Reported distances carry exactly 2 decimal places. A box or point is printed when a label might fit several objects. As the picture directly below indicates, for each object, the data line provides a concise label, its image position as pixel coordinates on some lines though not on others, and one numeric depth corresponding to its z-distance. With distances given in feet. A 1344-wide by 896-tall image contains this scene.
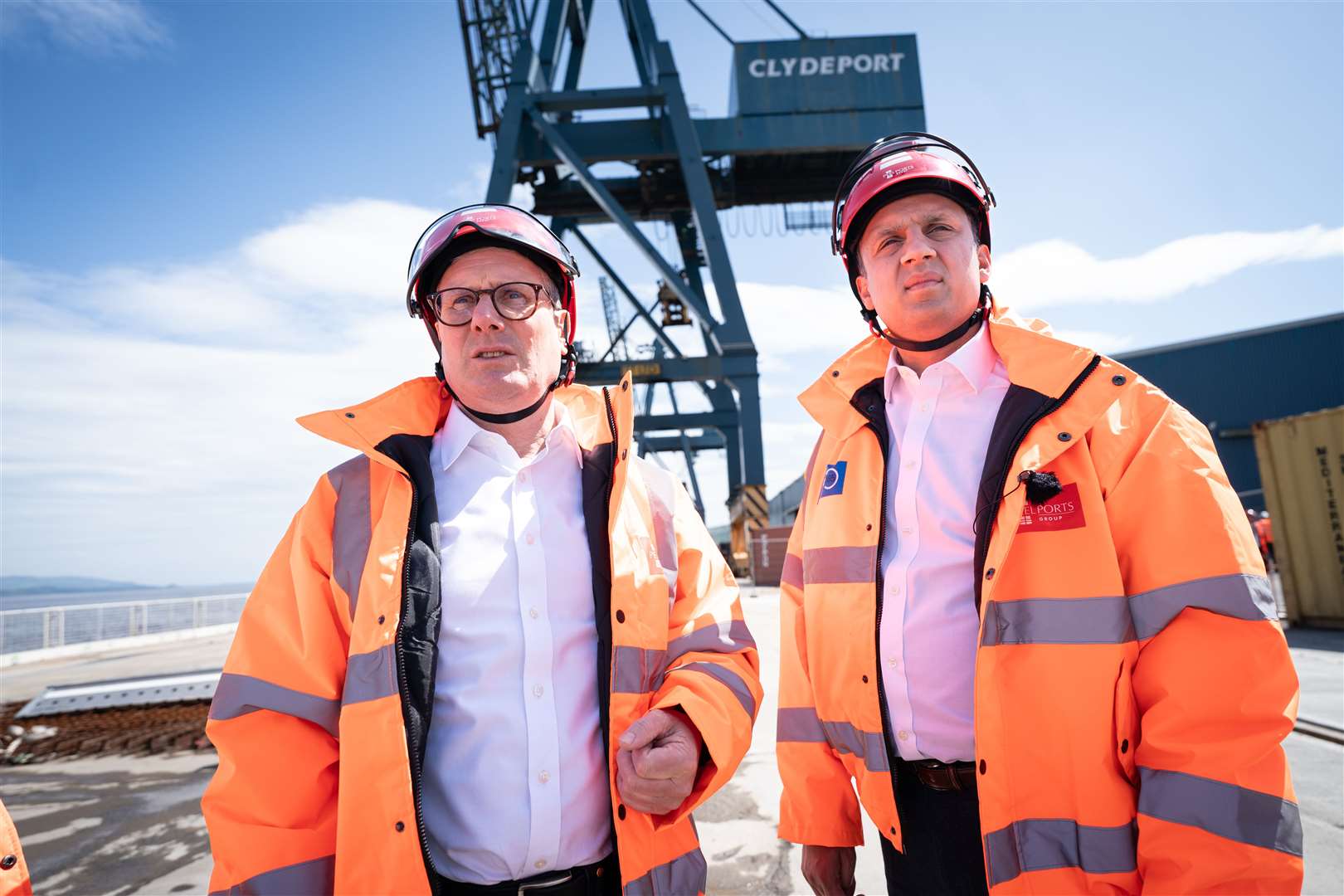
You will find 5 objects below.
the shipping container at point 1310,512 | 26.11
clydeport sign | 47.62
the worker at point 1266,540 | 45.27
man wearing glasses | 4.89
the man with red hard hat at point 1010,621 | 4.44
